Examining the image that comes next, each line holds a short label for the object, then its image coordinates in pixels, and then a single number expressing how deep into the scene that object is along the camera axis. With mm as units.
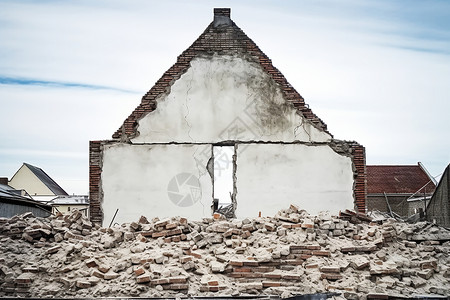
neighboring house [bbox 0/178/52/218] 17062
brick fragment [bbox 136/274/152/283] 8078
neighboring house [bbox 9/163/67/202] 41938
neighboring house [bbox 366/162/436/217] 35906
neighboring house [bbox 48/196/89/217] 34844
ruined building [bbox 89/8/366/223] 13383
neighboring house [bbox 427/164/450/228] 14781
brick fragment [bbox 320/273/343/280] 8422
